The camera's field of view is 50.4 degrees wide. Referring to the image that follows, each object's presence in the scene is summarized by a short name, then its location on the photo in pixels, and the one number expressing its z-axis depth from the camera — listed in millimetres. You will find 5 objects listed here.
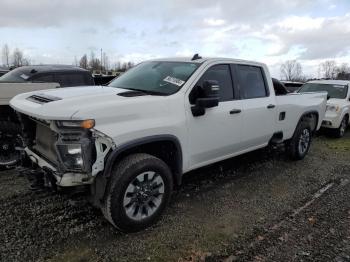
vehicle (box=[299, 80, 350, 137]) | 10070
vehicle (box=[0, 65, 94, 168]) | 5461
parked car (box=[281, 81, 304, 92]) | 13477
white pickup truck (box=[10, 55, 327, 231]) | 3523
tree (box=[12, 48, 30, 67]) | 76419
